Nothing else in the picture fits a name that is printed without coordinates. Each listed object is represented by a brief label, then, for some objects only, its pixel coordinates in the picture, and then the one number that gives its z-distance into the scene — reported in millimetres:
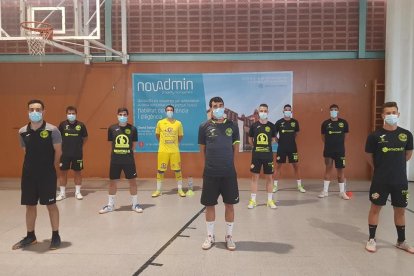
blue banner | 9203
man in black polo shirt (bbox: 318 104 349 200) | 7152
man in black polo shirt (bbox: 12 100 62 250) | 4277
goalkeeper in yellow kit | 7355
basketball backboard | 7547
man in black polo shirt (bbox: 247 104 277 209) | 6305
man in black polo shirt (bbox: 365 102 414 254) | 4160
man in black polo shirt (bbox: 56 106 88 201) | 7156
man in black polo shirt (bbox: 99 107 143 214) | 6098
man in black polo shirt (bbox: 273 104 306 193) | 7621
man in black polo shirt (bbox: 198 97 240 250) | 4293
